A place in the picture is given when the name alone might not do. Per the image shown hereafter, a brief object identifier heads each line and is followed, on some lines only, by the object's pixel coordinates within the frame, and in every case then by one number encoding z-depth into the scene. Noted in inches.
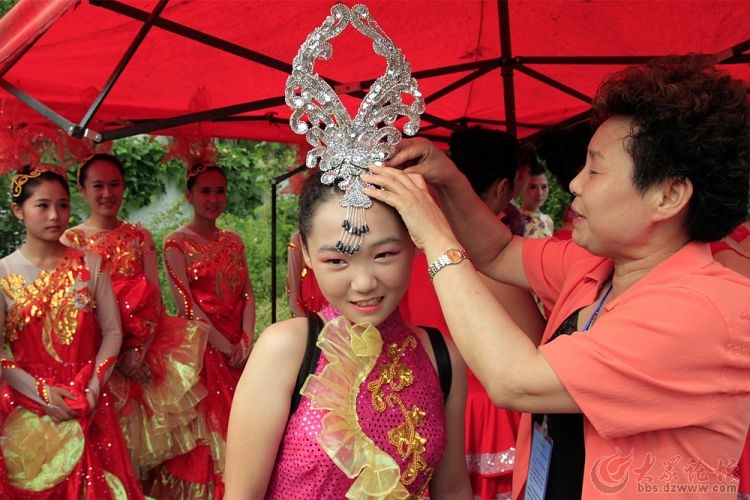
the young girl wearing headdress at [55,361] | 122.6
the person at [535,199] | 229.5
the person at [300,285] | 210.1
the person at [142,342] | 152.6
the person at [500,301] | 88.2
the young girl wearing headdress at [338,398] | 56.1
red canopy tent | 112.7
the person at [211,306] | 161.8
